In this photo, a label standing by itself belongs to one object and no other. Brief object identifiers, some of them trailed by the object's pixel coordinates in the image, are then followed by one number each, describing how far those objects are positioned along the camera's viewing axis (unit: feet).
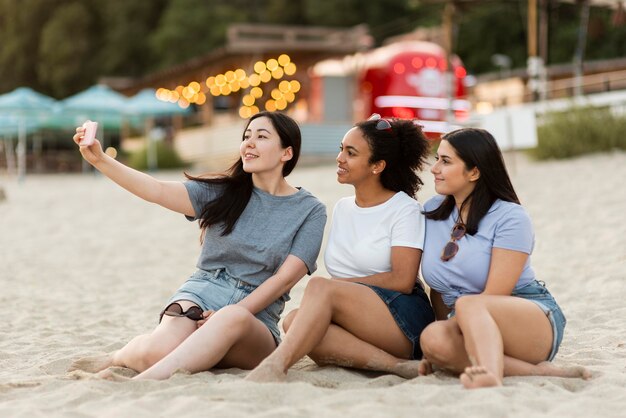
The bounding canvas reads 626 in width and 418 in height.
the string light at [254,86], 71.20
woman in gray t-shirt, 12.10
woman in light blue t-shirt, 10.93
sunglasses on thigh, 12.21
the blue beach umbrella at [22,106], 63.77
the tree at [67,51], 133.59
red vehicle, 59.16
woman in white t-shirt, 11.74
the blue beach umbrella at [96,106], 69.31
